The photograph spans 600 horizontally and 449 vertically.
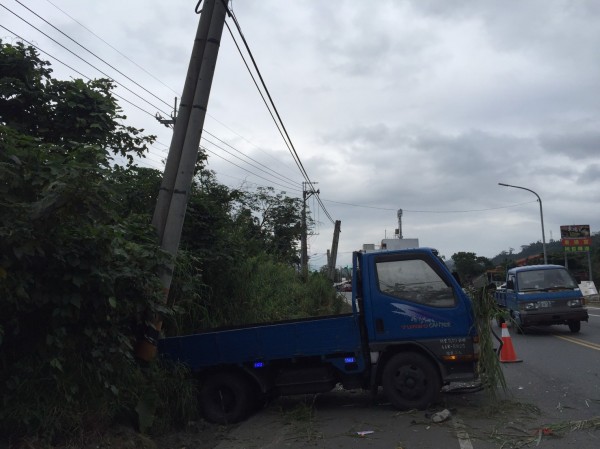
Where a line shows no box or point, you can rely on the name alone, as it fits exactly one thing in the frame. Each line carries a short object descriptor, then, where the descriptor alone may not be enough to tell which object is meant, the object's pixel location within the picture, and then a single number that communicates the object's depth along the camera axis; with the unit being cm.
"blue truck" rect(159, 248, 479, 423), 729
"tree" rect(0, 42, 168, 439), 500
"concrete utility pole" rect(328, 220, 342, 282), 3104
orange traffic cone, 1156
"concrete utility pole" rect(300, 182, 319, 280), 3244
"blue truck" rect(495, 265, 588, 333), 1563
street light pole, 3309
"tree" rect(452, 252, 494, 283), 6337
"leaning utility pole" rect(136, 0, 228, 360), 780
